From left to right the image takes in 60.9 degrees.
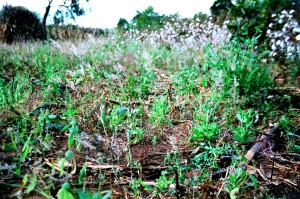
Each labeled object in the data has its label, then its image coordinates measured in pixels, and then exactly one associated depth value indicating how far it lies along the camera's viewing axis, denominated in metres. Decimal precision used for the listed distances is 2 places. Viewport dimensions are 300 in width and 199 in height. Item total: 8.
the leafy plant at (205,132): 1.76
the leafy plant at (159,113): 2.09
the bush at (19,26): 9.13
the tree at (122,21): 26.66
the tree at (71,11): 17.55
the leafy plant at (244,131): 1.76
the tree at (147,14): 25.52
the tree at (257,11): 3.72
